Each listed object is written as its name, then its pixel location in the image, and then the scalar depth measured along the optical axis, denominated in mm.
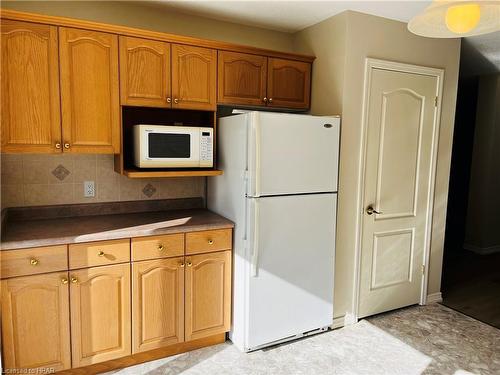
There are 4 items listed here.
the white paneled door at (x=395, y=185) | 2988
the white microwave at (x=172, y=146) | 2469
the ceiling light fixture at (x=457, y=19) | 1449
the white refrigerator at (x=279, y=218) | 2469
